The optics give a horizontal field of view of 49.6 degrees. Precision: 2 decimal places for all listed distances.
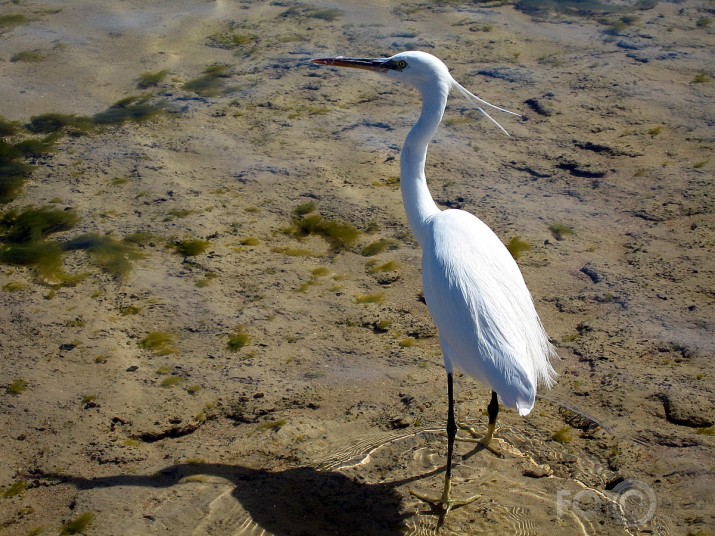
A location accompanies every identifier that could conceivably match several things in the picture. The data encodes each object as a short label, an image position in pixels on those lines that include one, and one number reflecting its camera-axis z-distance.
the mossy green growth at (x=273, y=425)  3.08
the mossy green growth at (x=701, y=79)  5.62
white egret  2.67
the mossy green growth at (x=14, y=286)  3.75
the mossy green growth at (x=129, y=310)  3.65
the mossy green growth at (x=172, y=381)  3.27
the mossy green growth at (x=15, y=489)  2.78
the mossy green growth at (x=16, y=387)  3.20
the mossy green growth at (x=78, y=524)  2.64
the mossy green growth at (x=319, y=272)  3.94
